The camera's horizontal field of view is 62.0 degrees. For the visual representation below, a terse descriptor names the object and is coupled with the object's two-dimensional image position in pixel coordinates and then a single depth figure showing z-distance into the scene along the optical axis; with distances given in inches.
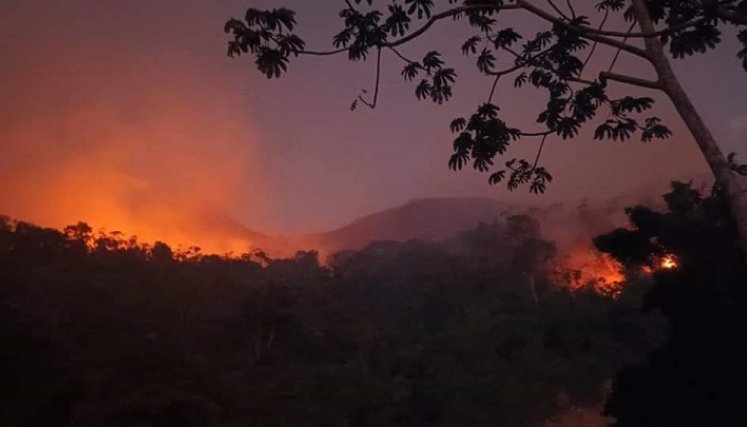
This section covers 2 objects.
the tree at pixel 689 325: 760.3
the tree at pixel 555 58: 267.9
